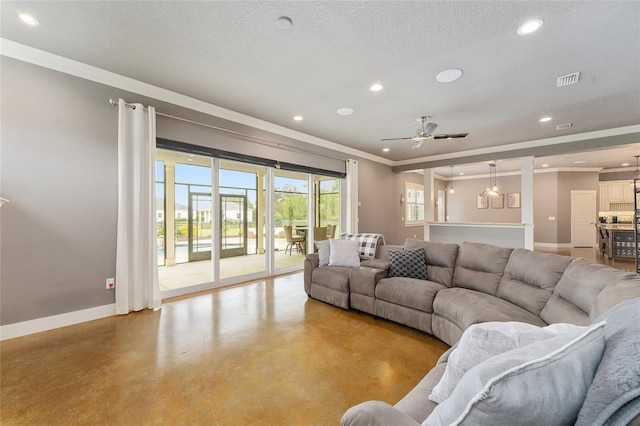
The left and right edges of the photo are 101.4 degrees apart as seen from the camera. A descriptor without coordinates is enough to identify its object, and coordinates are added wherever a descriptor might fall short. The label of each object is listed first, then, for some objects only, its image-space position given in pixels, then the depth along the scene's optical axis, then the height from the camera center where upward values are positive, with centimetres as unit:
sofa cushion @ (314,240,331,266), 392 -57
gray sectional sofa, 87 -70
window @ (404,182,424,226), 880 +35
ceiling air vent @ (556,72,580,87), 307 +161
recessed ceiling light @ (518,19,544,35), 223 +163
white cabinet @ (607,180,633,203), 853 +69
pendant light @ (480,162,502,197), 924 +122
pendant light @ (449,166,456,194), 1003 +129
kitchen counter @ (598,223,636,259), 647 -70
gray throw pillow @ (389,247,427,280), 324 -63
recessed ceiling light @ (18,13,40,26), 226 +174
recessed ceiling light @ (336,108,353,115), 419 +169
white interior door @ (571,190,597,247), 880 -11
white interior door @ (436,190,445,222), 1079 +37
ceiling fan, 411 +126
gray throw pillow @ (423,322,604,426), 60 -42
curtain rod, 356 +139
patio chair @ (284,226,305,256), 593 -59
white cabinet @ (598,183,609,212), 880 +49
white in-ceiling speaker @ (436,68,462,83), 303 +165
